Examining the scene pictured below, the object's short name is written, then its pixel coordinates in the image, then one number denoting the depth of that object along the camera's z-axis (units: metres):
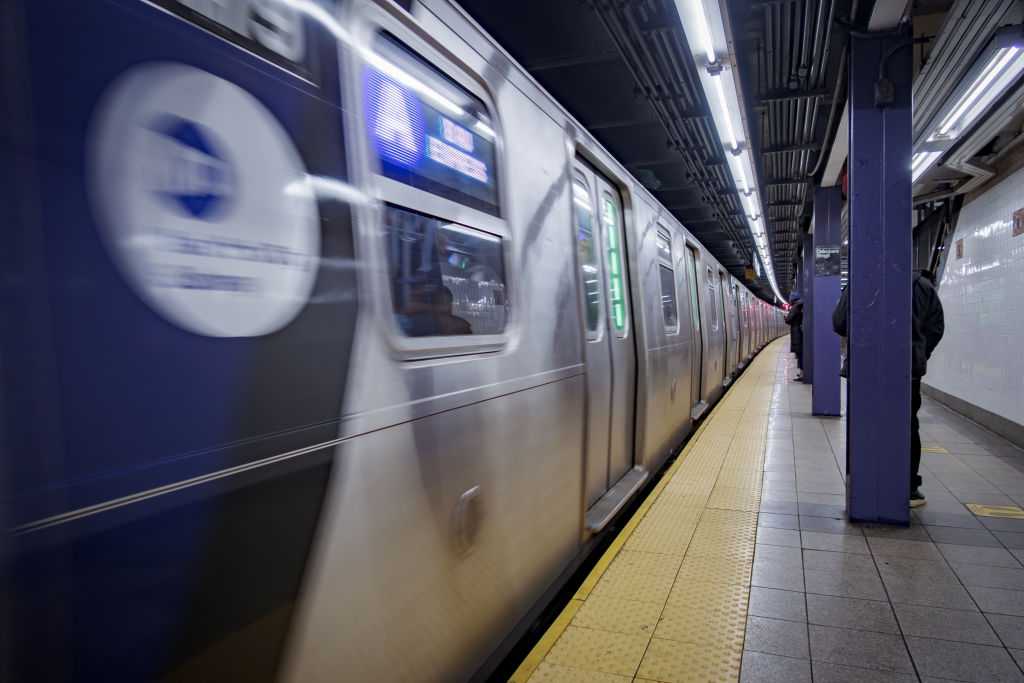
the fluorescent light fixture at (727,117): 4.55
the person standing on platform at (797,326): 14.04
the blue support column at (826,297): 8.09
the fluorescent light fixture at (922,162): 6.54
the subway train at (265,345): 0.95
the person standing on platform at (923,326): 4.41
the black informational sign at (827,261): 8.05
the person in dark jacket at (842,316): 4.38
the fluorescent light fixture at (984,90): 4.23
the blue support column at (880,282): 4.02
